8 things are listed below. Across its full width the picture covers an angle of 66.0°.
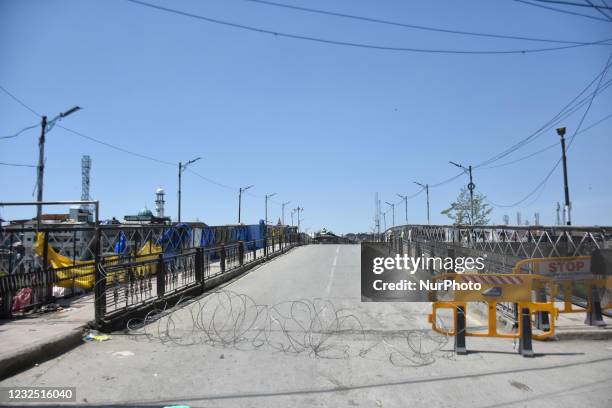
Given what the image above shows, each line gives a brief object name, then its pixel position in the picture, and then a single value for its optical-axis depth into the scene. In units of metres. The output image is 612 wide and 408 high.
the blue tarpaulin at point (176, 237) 22.25
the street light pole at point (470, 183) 40.37
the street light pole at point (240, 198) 62.31
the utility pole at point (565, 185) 25.98
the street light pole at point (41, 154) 21.12
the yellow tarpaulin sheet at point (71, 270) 12.21
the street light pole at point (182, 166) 42.28
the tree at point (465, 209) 64.56
